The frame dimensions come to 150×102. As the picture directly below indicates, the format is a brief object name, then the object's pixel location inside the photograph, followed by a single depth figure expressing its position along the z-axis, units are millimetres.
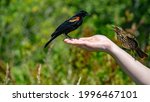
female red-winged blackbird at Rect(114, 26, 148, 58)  6379
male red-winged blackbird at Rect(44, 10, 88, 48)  6152
